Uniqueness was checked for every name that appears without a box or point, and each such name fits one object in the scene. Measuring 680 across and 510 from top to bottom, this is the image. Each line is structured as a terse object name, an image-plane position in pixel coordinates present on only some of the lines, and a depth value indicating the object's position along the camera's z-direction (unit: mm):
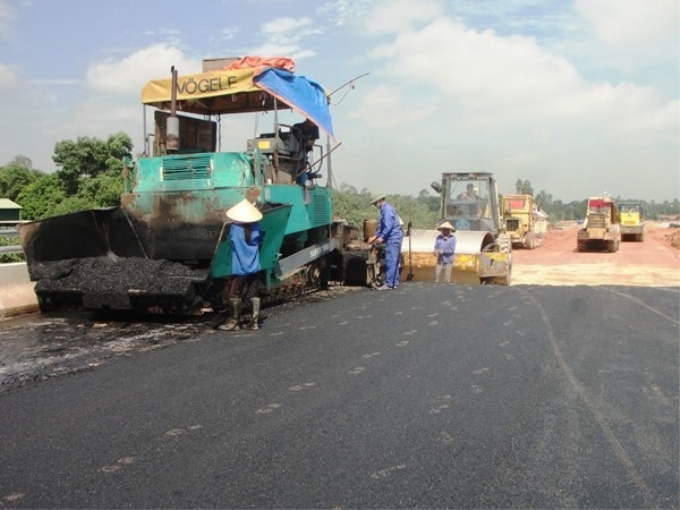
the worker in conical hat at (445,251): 12148
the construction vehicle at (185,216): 7012
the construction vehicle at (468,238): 12797
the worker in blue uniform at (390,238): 10547
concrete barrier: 7496
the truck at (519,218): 31031
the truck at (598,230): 29156
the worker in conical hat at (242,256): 6668
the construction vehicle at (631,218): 35500
